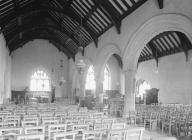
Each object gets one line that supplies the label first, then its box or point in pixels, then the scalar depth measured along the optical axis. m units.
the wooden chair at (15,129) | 4.20
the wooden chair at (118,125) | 5.14
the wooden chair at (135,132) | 4.19
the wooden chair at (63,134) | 3.60
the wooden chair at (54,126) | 4.65
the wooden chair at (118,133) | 4.00
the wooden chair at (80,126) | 4.99
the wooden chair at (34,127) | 4.34
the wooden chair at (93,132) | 3.86
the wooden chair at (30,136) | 3.40
